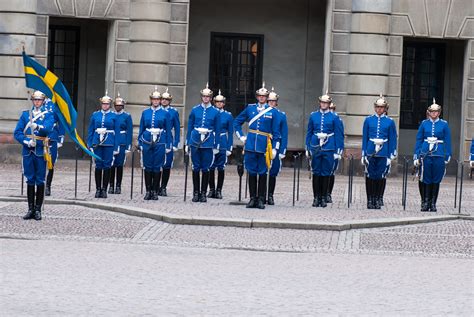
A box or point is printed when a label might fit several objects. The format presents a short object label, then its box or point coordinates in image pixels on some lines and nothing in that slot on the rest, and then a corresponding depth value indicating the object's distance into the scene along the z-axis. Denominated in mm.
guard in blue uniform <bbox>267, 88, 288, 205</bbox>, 22016
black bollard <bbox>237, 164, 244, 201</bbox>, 22531
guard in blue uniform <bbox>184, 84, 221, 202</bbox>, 22922
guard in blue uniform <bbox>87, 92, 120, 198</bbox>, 23234
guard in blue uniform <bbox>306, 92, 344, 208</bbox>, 22984
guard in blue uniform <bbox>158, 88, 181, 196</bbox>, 23656
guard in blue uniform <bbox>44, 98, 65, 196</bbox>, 22402
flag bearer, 18859
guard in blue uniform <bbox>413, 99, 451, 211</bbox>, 22703
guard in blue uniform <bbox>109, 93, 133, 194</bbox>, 23984
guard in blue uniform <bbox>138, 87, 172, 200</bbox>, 23094
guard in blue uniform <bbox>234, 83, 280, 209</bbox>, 21672
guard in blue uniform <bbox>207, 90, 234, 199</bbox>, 23875
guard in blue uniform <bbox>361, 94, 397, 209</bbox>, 22844
